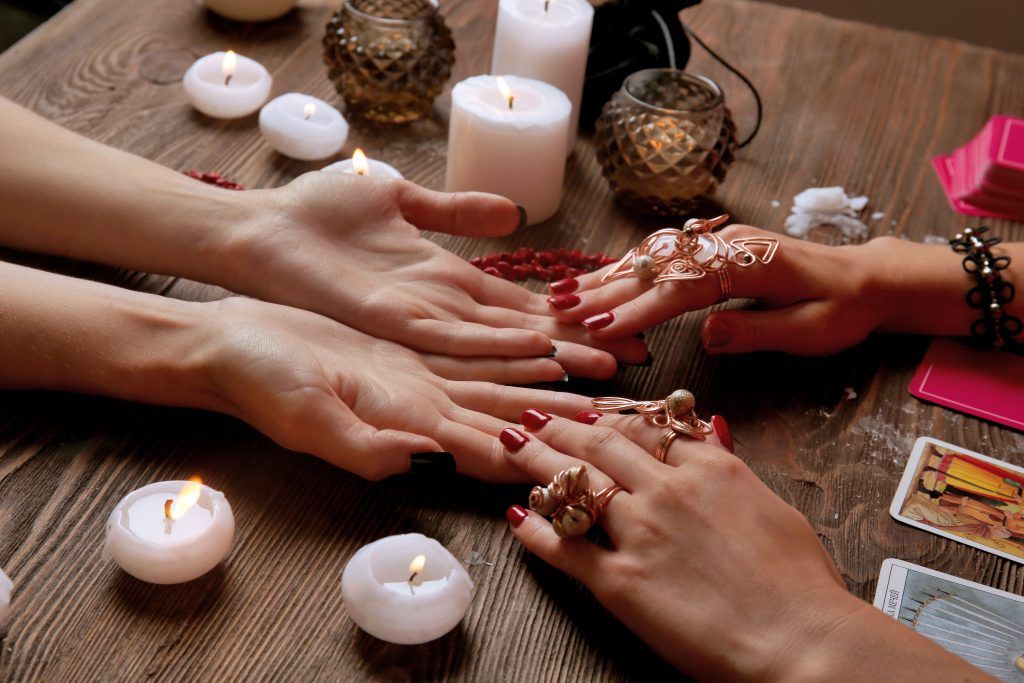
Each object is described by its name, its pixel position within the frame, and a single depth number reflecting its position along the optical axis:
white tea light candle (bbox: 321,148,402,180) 1.21
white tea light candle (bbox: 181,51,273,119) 1.36
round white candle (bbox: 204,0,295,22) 1.58
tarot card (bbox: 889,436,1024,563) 0.92
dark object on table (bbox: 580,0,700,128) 1.42
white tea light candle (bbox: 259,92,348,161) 1.30
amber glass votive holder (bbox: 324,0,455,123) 1.34
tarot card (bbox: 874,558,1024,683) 0.81
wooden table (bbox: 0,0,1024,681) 0.74
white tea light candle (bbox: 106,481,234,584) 0.75
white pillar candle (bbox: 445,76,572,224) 1.21
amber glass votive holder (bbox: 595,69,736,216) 1.23
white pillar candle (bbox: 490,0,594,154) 1.30
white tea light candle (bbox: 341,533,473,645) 0.72
